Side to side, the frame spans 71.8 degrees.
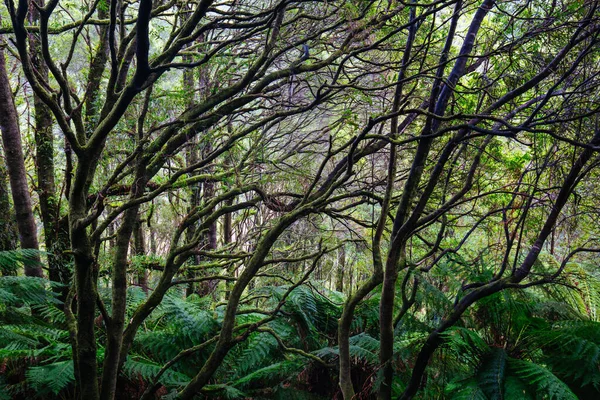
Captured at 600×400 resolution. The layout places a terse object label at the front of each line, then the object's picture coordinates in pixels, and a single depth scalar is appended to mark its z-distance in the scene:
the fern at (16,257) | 3.24
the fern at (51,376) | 2.82
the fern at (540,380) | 1.97
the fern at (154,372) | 3.06
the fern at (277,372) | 3.12
